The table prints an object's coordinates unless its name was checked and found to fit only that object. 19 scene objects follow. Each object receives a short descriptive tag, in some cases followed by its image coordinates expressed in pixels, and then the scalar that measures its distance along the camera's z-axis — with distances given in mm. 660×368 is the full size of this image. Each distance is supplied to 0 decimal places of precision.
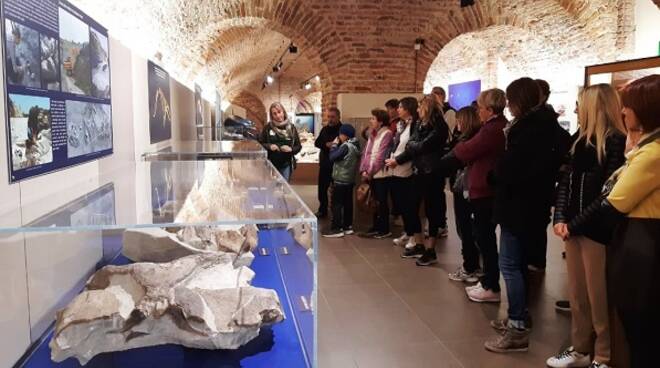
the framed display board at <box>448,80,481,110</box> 11555
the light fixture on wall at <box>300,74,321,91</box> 23200
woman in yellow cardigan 2092
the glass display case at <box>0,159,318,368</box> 1446
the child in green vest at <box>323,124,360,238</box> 6426
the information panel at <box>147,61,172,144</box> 4289
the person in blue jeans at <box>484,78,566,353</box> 3037
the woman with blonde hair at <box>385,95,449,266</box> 4871
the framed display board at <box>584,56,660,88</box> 5719
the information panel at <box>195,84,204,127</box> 8422
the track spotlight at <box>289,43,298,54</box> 14341
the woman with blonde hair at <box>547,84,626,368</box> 2682
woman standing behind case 6680
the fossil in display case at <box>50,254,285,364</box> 1548
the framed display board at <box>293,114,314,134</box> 21172
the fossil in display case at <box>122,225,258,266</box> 1631
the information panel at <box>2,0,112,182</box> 1629
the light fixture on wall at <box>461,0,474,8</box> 8699
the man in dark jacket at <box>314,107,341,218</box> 7304
